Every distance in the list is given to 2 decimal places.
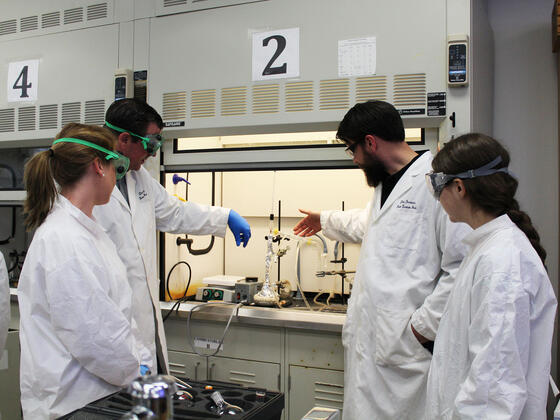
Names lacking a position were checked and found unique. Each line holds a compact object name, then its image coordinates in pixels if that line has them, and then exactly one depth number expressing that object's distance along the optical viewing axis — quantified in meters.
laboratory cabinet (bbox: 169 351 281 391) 2.36
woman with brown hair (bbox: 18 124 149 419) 1.28
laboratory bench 2.25
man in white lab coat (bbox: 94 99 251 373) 1.98
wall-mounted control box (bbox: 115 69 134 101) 2.58
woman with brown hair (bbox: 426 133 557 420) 1.07
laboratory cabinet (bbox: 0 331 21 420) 2.45
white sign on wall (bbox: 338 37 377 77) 2.18
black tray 0.91
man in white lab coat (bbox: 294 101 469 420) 1.66
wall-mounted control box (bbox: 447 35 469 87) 2.03
